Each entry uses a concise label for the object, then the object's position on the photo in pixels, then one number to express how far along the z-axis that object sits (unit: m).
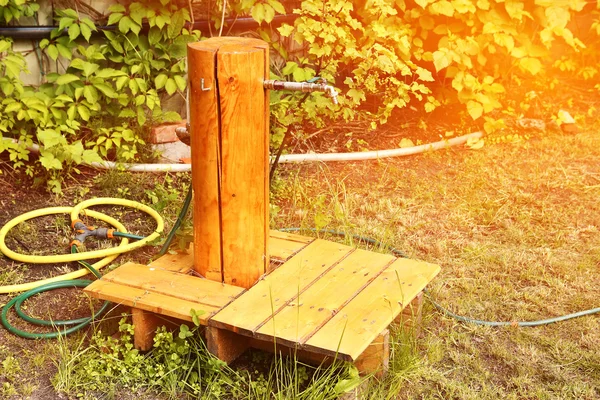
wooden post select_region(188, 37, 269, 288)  2.83
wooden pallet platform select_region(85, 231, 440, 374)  2.75
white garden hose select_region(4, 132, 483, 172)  4.57
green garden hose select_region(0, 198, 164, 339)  3.22
